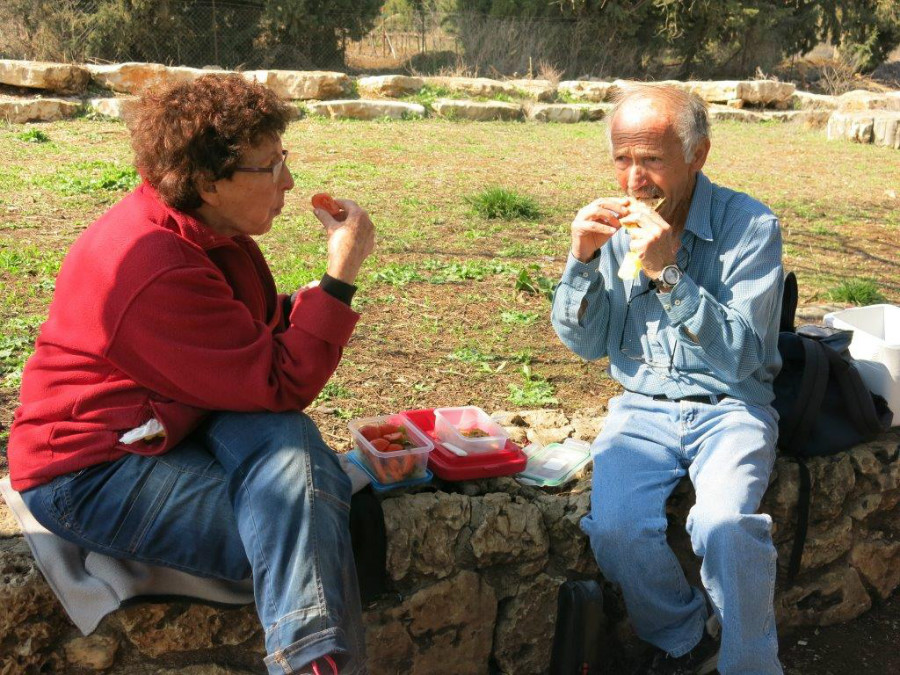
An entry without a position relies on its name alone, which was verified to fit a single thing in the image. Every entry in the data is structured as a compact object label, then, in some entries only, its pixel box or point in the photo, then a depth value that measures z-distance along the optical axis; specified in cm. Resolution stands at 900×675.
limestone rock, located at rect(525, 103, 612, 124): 1384
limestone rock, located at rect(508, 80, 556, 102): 1545
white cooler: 303
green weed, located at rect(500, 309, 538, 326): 477
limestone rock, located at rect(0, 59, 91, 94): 1205
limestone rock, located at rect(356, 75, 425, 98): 1417
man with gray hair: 242
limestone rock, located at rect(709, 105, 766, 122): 1542
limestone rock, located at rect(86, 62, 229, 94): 1284
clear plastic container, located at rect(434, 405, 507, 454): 280
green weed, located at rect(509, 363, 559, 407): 391
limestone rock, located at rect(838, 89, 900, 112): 1550
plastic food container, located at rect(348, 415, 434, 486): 259
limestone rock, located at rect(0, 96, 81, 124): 1027
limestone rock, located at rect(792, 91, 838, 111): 1680
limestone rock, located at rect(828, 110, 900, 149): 1231
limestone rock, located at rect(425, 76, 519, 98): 1506
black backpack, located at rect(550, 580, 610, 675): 254
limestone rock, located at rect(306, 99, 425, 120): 1223
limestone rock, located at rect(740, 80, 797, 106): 1684
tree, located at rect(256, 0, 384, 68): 1766
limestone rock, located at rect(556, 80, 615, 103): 1614
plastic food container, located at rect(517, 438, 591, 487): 288
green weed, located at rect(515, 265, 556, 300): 515
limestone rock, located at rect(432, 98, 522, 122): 1311
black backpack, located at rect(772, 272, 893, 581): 287
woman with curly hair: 200
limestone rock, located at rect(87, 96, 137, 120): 1091
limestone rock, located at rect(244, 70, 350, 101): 1309
